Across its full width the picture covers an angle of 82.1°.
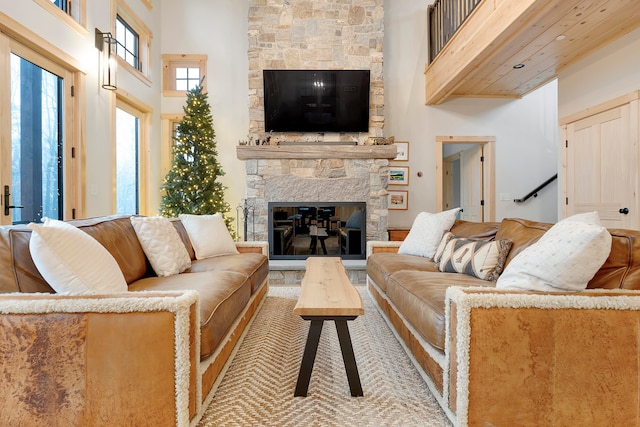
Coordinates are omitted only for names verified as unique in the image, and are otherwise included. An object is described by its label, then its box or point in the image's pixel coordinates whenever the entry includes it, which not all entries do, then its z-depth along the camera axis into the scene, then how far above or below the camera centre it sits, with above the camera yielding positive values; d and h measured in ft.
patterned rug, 4.98 -2.84
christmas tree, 16.55 +1.71
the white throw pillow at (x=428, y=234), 10.16 -0.77
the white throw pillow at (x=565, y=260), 4.39 -0.67
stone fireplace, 15.67 +1.40
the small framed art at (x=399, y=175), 18.84 +1.64
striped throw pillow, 7.18 -1.05
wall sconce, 13.46 +5.59
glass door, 9.96 +1.91
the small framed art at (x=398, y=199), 18.86 +0.41
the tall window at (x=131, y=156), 15.84 +2.41
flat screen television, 16.99 +4.99
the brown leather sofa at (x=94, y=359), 3.95 -1.63
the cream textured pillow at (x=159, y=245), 7.61 -0.78
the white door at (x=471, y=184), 19.72 +1.26
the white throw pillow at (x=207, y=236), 9.99 -0.79
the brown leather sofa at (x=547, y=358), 4.21 -1.75
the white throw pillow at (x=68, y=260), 4.55 -0.67
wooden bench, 5.10 -1.48
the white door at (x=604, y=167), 11.67 +1.35
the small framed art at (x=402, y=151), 18.84 +2.87
